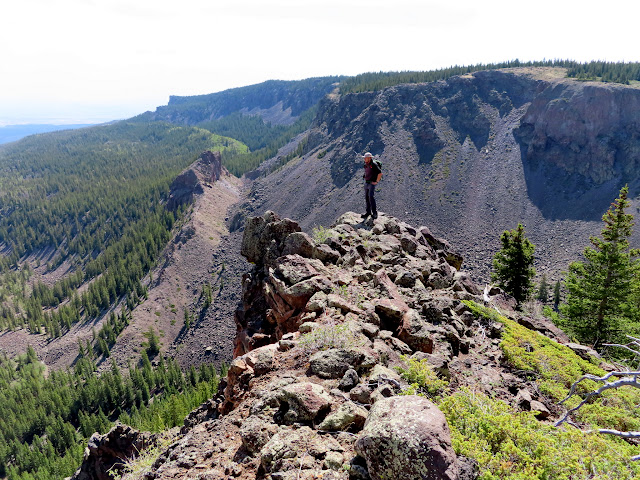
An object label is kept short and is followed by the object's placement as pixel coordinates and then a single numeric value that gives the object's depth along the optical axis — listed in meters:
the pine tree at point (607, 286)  26.34
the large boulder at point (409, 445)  5.47
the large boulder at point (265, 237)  19.77
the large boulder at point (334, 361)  9.55
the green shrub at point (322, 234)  19.34
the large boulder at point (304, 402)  7.84
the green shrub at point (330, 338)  10.50
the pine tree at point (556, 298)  56.06
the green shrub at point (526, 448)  6.23
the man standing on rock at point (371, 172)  20.47
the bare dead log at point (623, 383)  5.36
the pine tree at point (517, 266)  31.12
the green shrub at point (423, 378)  8.97
